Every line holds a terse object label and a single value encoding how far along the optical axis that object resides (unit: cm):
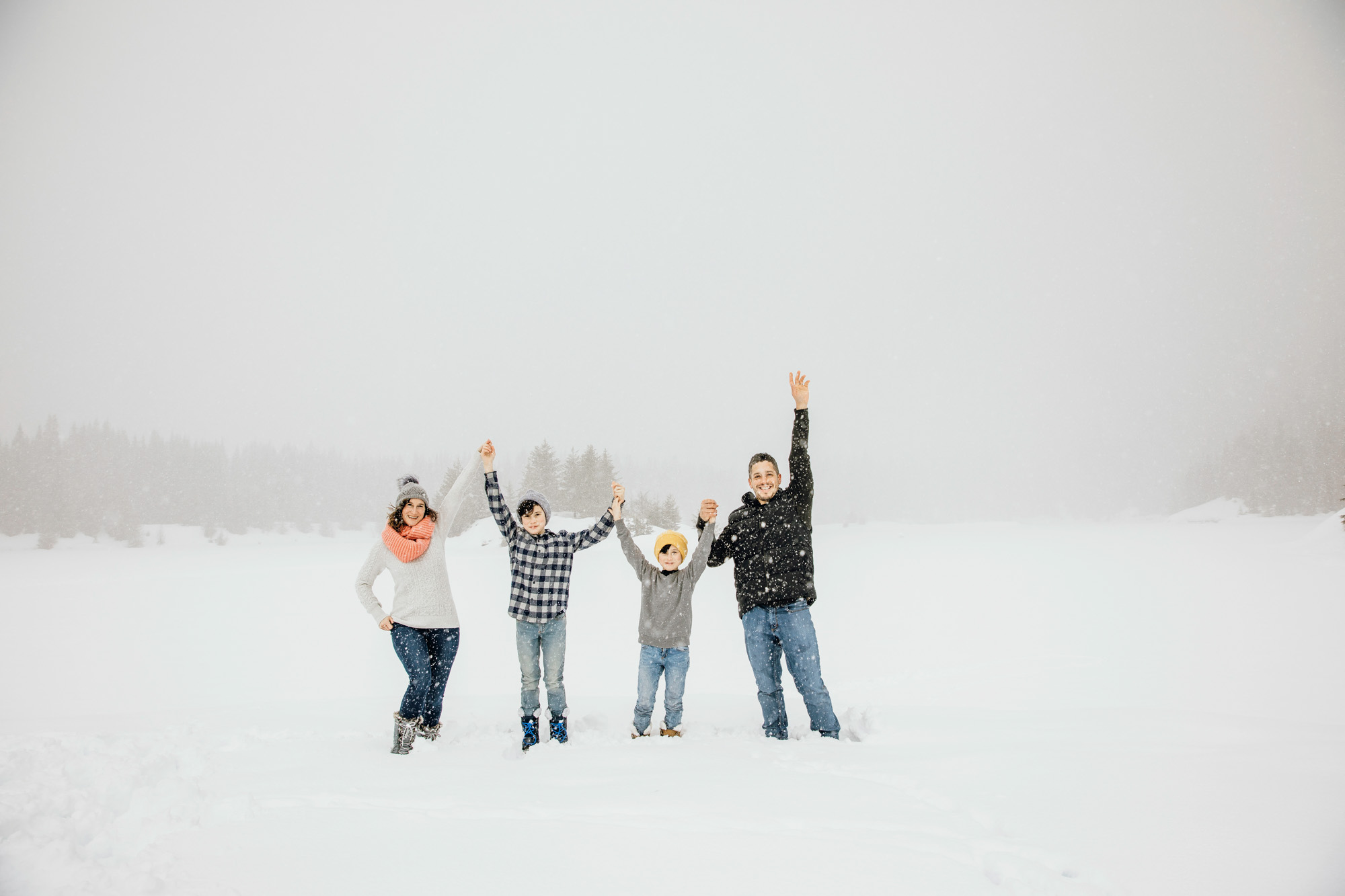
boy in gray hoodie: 527
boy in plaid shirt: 521
